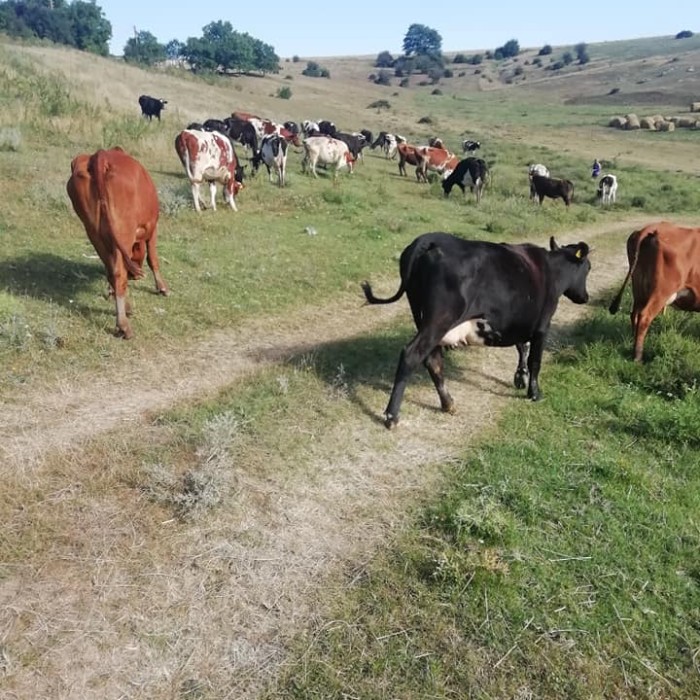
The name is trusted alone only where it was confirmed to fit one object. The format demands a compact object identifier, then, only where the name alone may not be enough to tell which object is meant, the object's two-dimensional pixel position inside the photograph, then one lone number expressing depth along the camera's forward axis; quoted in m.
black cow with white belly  5.19
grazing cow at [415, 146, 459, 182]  22.89
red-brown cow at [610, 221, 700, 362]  6.34
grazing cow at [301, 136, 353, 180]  19.70
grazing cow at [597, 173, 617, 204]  19.41
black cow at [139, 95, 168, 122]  26.73
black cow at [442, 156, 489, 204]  18.89
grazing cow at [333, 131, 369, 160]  24.28
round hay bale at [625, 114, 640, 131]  47.38
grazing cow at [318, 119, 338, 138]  27.92
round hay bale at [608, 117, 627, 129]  48.31
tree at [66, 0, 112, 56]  78.81
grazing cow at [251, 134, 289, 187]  16.88
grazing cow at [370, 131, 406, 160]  29.27
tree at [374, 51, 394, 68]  122.57
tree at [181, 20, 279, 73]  77.56
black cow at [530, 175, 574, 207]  18.44
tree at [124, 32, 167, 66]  82.99
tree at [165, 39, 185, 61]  126.61
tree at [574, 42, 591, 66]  111.09
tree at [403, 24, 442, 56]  140.25
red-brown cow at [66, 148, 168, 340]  6.45
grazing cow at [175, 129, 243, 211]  12.45
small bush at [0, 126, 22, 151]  14.52
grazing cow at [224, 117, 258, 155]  24.02
